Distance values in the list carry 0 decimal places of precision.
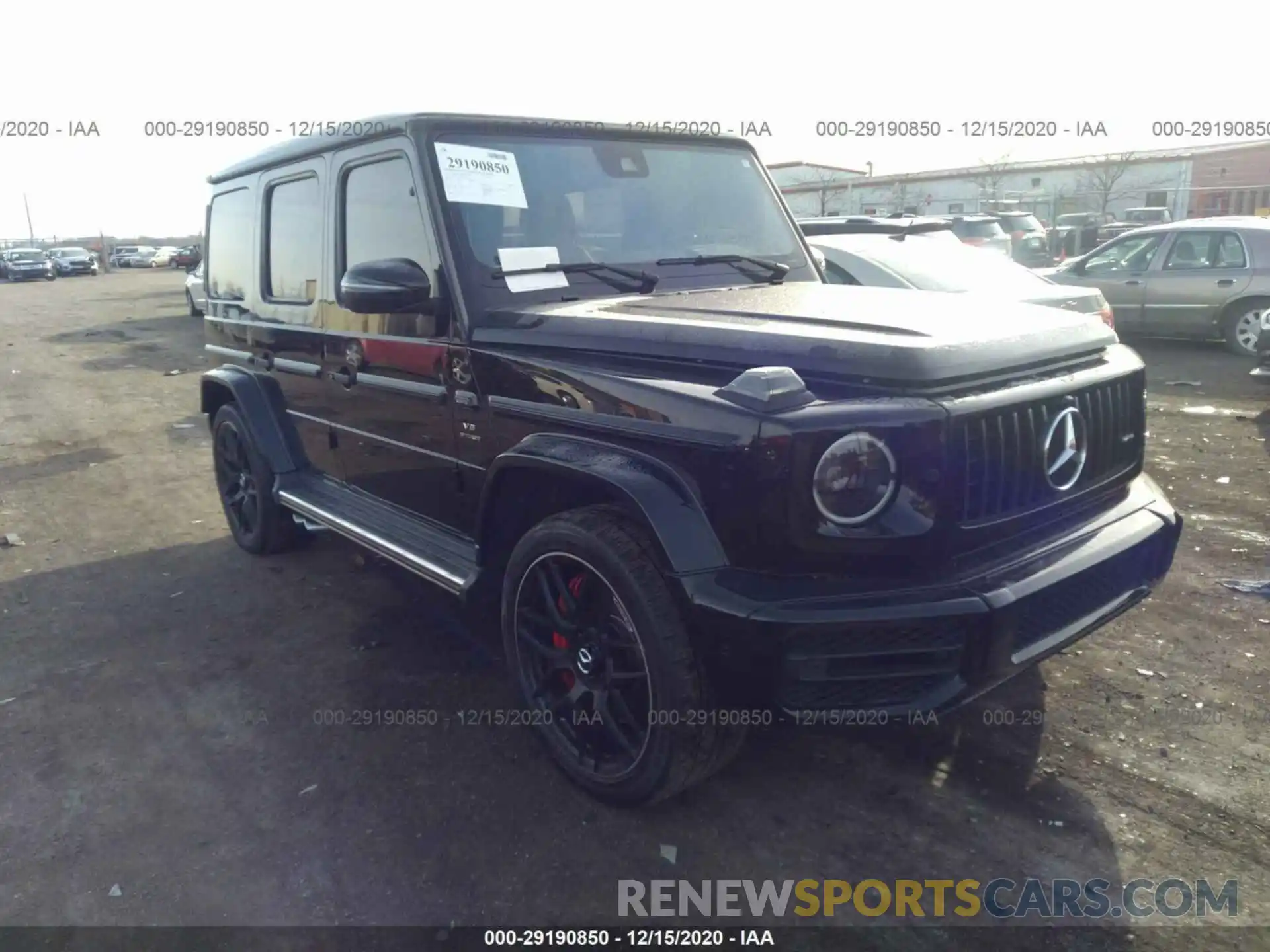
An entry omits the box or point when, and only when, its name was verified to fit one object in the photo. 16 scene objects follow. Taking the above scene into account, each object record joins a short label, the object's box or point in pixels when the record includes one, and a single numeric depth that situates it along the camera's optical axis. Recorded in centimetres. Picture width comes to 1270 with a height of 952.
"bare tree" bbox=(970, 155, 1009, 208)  3409
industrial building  2973
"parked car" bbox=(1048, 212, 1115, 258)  1873
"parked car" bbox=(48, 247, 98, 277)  4309
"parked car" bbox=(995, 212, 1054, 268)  1942
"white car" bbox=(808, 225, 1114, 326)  707
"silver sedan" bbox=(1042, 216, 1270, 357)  1076
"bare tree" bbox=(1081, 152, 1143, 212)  3147
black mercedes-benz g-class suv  238
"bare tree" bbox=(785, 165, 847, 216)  3050
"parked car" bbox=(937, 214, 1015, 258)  1608
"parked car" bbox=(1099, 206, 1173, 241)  2339
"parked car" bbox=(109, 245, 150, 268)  5156
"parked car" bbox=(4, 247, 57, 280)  4066
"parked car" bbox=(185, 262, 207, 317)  1777
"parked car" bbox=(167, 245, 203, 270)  4259
